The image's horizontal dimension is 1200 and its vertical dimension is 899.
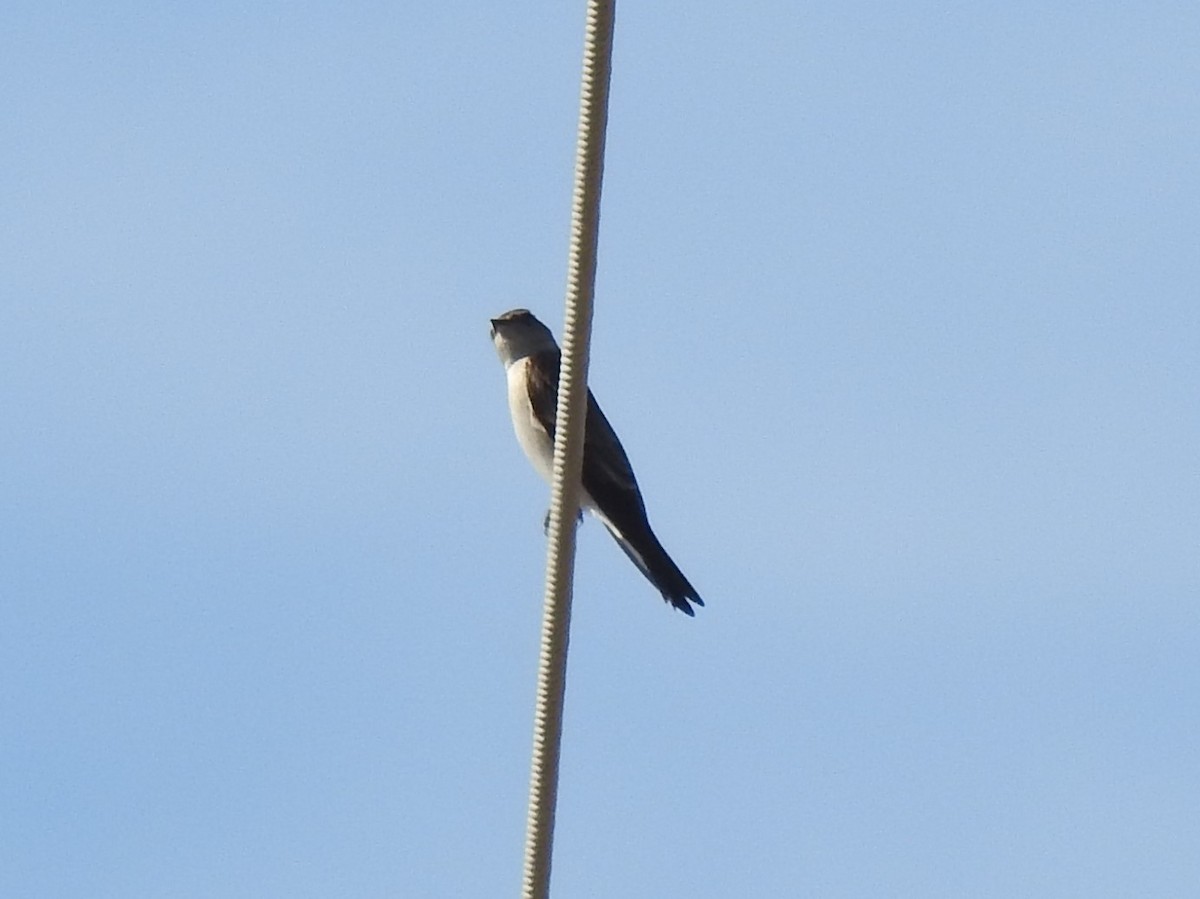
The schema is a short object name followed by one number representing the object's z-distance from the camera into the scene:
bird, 16.67
